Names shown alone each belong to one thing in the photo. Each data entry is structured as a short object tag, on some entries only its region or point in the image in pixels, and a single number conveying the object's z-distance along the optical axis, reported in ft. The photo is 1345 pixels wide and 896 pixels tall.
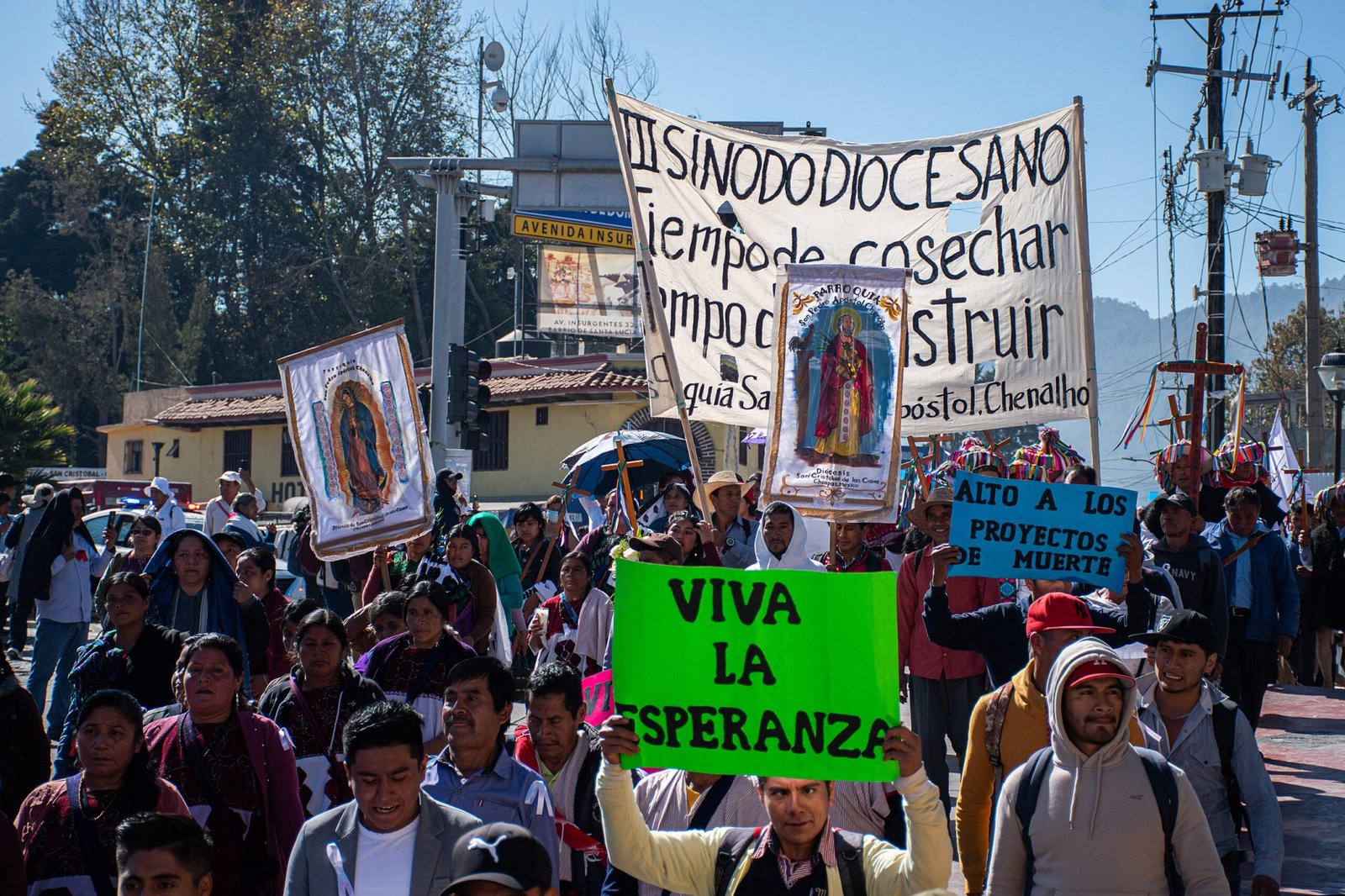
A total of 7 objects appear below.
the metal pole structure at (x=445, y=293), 55.57
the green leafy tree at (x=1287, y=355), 170.71
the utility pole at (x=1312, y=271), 93.15
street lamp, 65.62
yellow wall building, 108.27
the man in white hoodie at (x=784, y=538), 28.71
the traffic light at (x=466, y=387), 54.54
